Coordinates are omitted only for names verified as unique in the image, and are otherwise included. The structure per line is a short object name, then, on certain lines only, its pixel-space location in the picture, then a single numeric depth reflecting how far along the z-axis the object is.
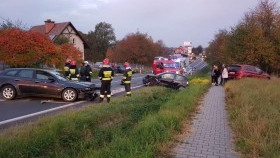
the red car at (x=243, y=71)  28.77
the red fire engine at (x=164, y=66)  35.72
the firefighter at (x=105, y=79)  14.94
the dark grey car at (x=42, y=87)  15.59
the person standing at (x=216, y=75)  27.78
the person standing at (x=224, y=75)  26.52
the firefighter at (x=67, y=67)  20.30
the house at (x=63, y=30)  59.97
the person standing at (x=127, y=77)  17.41
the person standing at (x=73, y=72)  19.41
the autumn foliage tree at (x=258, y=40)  37.81
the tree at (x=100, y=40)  106.12
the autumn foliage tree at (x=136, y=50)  82.00
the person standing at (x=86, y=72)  19.69
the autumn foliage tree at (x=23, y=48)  28.95
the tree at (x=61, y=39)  51.20
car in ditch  24.36
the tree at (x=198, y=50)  176.07
